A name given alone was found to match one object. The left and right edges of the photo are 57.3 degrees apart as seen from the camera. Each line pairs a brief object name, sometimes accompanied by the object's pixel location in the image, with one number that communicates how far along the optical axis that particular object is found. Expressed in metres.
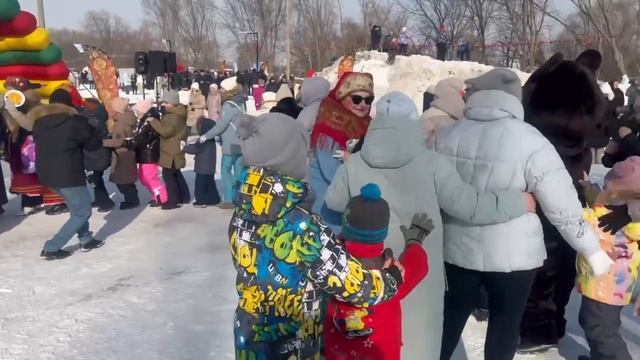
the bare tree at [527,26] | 25.64
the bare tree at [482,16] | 31.25
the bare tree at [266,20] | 41.56
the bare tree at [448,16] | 34.81
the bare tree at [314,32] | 38.34
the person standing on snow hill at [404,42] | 23.42
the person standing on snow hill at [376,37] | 24.83
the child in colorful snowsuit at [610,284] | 3.01
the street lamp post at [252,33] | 29.18
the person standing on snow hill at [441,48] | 23.73
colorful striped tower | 8.04
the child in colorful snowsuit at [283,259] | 1.96
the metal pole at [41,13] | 12.33
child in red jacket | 2.02
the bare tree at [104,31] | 59.75
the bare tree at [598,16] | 18.97
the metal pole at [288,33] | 24.73
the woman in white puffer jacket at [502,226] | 2.53
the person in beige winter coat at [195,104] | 11.89
